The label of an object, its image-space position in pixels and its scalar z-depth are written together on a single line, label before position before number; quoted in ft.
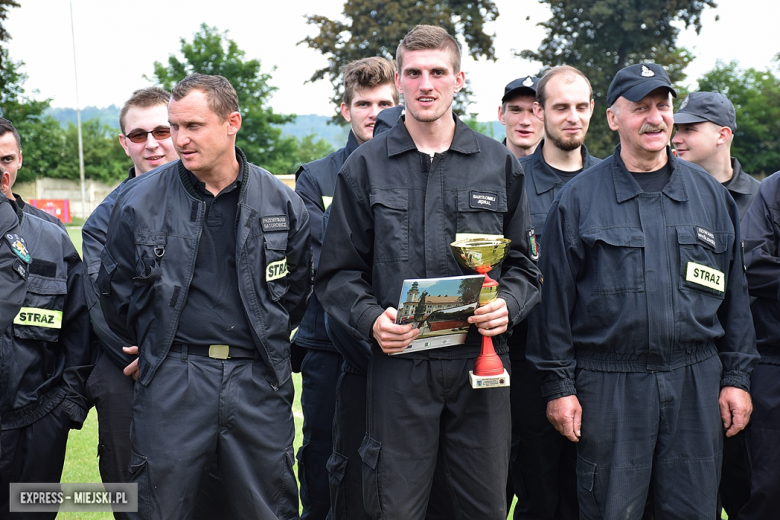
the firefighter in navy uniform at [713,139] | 16.42
